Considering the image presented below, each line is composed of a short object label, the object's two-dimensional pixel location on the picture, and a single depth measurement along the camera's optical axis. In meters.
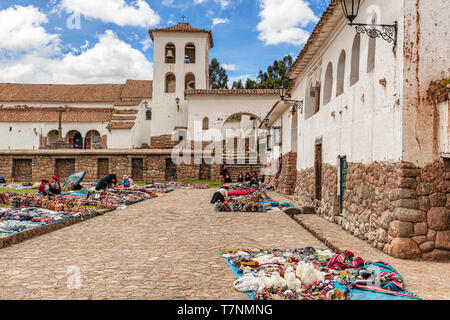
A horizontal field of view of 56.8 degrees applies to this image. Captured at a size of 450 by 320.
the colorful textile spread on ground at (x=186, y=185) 24.23
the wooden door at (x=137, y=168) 28.36
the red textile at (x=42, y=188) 13.60
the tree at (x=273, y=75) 51.72
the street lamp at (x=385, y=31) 6.32
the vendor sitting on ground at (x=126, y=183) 20.32
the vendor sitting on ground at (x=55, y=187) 14.70
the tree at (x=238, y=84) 56.18
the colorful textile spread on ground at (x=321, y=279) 4.34
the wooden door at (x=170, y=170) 28.55
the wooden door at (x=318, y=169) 12.12
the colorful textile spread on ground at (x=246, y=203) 12.94
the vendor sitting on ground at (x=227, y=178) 26.70
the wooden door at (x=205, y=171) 28.64
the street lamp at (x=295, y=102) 14.80
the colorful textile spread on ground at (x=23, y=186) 21.87
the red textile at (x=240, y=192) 16.03
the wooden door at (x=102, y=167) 28.23
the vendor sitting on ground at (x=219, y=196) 14.64
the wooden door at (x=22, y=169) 28.45
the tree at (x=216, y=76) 56.12
